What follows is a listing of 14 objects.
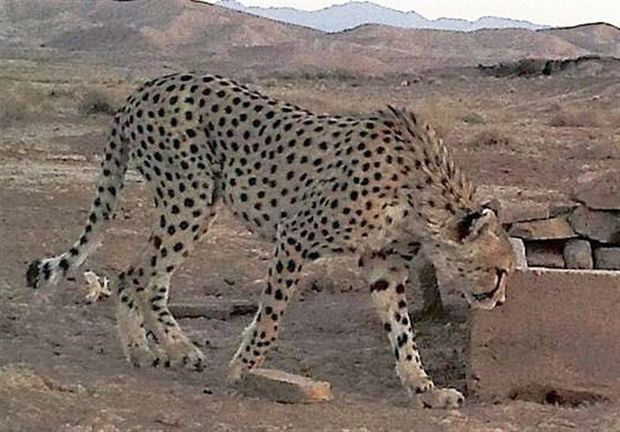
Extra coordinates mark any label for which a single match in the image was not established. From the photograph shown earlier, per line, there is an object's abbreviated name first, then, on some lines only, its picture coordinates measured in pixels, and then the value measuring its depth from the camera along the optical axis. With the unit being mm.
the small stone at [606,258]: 16172
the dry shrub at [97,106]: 48187
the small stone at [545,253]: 16328
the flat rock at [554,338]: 12562
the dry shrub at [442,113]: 43562
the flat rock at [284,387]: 12328
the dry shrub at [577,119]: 46219
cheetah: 12656
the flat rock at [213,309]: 17109
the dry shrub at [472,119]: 48344
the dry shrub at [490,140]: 38781
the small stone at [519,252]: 13063
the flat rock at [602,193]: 16141
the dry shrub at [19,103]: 43497
